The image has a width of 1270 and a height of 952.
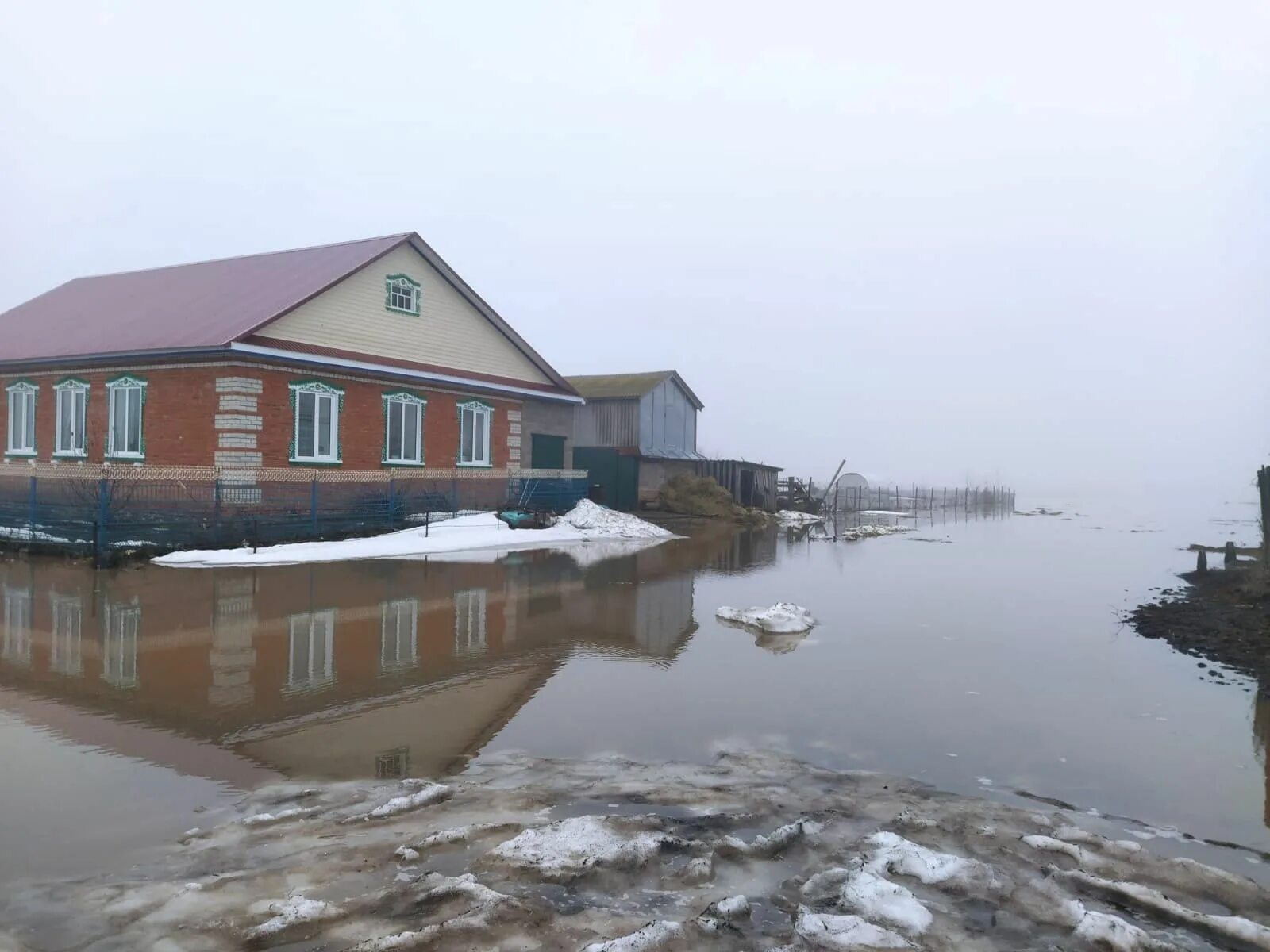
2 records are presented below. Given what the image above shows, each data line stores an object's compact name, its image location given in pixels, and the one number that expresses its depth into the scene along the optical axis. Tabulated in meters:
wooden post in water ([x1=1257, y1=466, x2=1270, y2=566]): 14.77
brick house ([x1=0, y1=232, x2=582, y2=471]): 19.83
